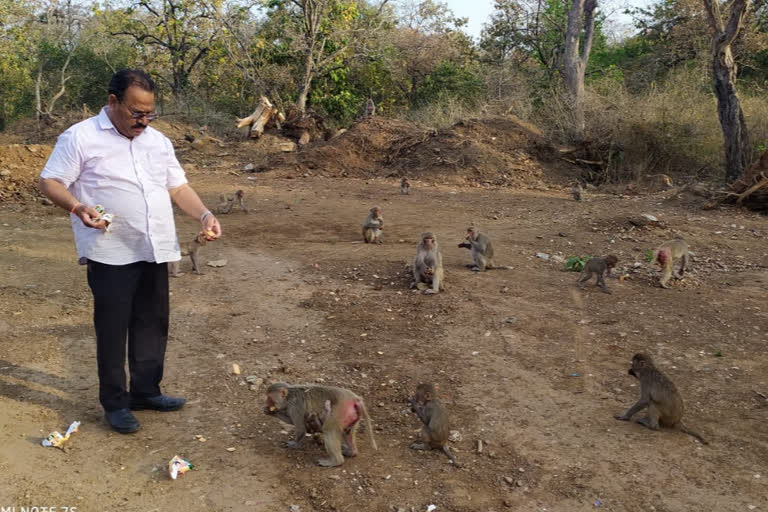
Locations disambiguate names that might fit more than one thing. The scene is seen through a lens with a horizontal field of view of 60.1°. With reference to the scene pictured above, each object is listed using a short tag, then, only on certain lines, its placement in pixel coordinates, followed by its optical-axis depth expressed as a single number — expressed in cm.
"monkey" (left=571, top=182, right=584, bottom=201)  1544
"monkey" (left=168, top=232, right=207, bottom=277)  921
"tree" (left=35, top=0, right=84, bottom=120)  3050
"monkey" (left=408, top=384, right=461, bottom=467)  462
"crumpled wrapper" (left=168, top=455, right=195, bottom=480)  428
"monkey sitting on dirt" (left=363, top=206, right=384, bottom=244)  1115
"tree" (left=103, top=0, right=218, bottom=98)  2653
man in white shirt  427
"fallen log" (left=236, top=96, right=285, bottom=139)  2278
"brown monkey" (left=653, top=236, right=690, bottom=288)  894
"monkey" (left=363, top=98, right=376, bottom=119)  2378
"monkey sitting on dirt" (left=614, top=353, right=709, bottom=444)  501
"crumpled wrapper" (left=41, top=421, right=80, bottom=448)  451
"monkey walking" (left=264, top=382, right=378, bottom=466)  446
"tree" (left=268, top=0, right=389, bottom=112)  2408
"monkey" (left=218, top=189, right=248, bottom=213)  1390
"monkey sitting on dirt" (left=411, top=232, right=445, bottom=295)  855
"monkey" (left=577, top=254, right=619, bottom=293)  876
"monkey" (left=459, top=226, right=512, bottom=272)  945
